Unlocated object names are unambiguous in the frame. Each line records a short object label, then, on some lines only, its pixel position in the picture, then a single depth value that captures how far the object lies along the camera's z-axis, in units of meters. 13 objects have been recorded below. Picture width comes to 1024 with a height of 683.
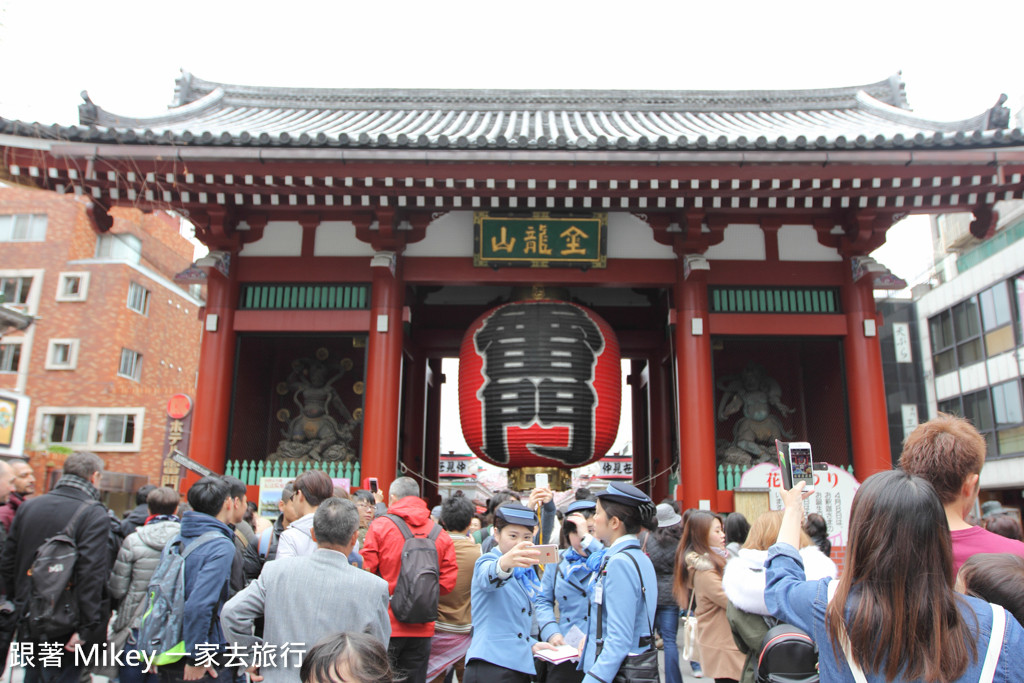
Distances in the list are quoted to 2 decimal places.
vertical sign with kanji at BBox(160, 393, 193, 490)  14.80
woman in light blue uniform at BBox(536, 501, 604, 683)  3.76
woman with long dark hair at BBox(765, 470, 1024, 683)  1.57
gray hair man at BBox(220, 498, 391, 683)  2.95
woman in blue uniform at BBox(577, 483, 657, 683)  2.97
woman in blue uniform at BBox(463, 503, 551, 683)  3.38
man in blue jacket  3.34
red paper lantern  8.80
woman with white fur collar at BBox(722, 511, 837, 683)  3.14
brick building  24.75
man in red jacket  3.98
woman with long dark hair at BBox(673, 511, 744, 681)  4.06
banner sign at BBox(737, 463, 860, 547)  6.18
